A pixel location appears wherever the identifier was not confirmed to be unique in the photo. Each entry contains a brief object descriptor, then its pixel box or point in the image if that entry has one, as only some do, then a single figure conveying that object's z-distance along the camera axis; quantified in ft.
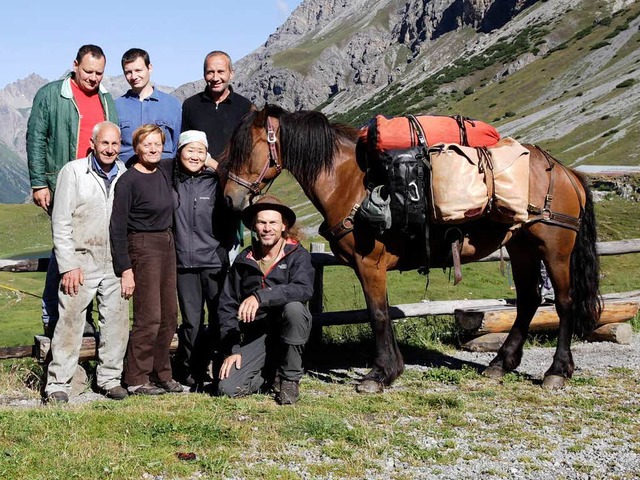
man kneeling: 18.30
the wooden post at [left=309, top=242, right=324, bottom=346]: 26.27
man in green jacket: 19.08
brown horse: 19.08
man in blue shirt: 20.26
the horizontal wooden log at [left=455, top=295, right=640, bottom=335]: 25.76
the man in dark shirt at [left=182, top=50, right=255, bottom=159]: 20.94
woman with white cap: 19.19
